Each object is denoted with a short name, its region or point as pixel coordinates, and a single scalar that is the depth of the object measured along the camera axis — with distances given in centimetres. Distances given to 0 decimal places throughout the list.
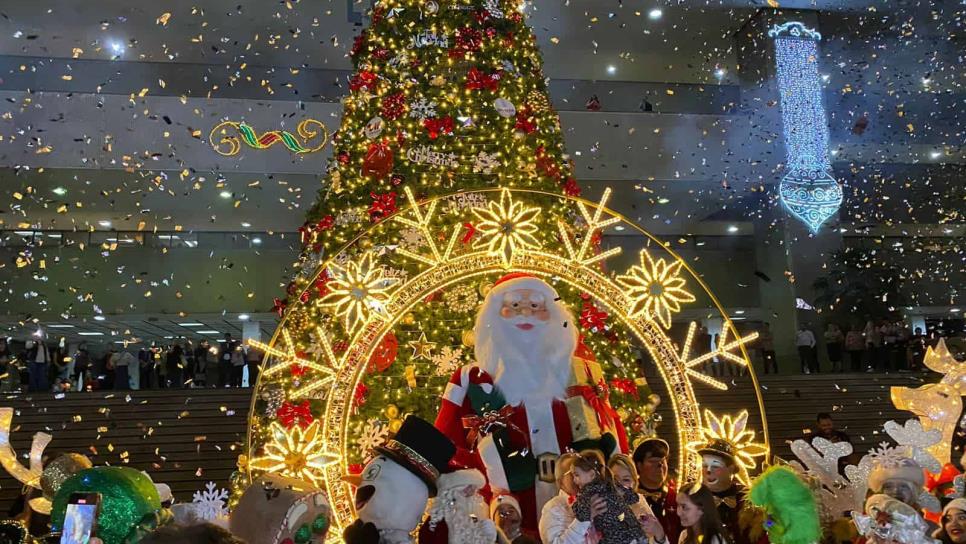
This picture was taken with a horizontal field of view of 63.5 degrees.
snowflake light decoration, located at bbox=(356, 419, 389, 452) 496
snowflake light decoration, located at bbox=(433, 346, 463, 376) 538
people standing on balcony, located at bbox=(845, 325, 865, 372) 1402
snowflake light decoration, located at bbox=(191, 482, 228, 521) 322
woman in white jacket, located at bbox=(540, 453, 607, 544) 299
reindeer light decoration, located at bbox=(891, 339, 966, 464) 459
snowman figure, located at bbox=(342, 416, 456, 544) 319
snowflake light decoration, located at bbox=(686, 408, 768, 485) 405
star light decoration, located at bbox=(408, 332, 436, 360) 543
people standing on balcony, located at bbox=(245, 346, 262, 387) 1277
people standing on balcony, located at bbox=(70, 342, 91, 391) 1409
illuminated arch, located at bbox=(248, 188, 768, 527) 398
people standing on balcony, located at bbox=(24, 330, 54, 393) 1268
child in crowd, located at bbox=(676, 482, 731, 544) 321
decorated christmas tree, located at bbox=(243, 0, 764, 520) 535
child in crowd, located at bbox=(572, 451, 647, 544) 294
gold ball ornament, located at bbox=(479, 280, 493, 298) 530
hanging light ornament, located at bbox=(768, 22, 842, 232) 1384
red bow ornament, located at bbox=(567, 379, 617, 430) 449
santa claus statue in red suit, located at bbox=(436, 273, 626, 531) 419
